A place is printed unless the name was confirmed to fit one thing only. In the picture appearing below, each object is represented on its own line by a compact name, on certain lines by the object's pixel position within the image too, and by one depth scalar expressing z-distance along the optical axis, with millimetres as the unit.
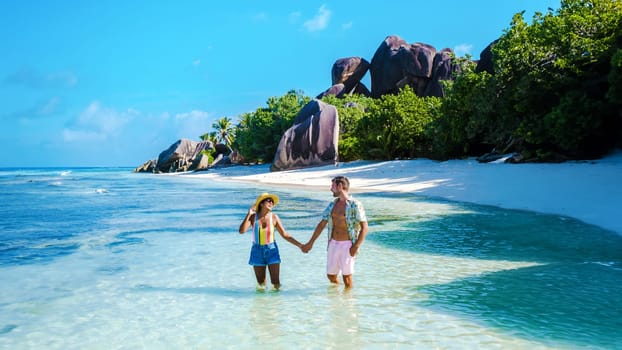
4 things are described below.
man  6047
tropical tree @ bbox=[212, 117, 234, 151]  86450
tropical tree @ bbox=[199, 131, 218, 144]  87125
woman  6176
